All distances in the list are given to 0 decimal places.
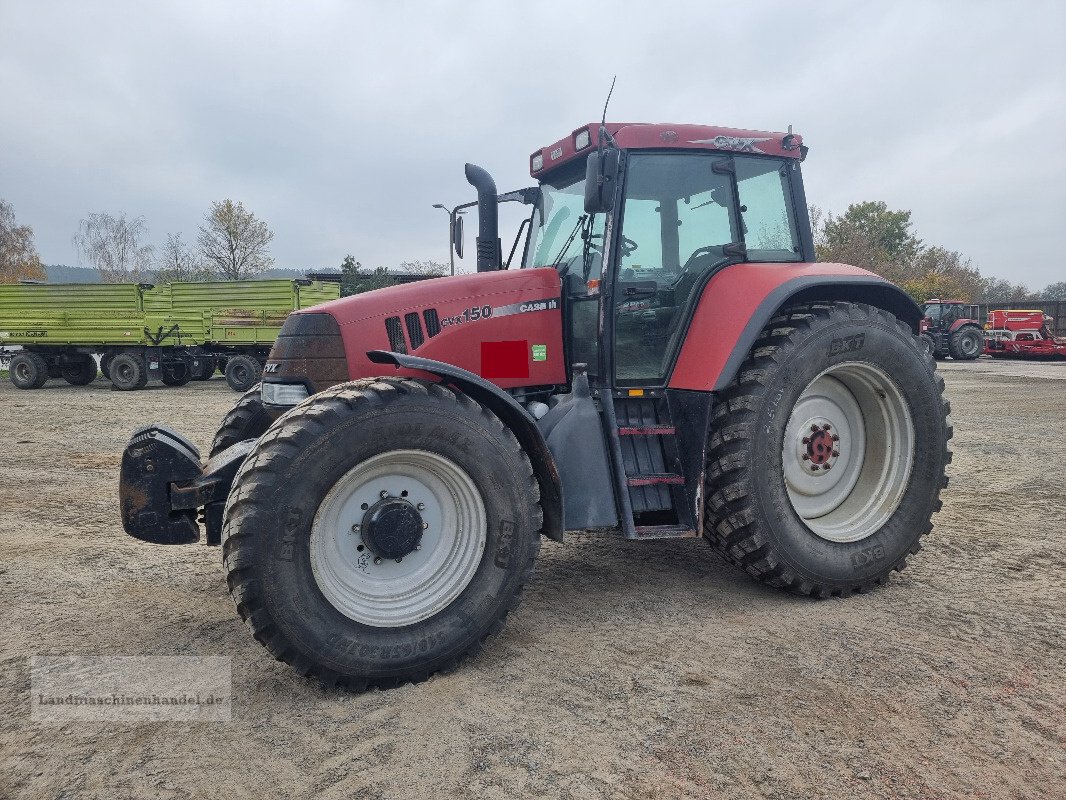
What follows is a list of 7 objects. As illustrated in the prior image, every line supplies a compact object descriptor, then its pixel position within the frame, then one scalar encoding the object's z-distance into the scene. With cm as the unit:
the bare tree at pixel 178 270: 4084
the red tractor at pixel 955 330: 2603
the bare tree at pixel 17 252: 4153
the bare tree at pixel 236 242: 3594
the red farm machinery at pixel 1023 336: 2650
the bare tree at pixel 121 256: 4300
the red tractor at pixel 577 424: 285
